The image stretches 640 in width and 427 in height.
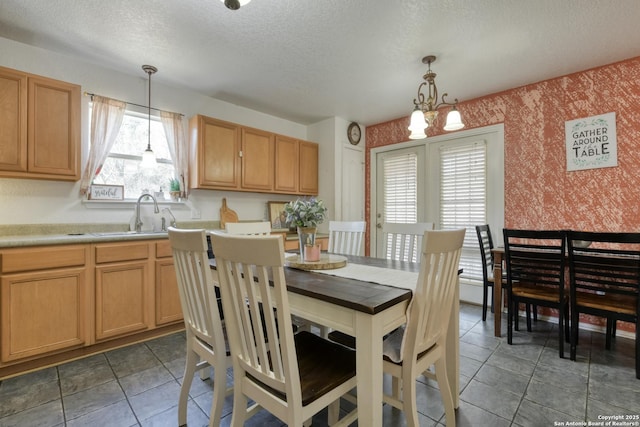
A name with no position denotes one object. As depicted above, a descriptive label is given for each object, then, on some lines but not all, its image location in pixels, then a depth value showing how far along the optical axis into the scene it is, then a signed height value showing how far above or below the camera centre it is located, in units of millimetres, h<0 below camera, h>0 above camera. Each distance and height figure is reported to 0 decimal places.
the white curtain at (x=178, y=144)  3182 +760
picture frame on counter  4079 -40
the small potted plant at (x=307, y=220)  1793 -42
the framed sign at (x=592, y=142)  2684 +678
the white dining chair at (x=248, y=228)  2127 -112
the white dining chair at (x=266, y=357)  953 -528
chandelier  2254 +733
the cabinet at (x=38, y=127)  2188 +672
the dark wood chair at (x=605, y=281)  1946 -473
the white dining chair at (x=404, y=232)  2133 -142
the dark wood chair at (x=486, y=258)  2922 -475
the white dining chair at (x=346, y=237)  2514 -213
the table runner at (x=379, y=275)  1396 -327
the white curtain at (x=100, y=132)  2699 +765
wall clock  4410 +1226
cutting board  3578 -24
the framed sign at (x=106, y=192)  2781 +199
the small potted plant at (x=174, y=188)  3220 +274
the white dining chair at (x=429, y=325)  1177 -490
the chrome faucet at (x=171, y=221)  3146 -88
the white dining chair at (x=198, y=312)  1240 -462
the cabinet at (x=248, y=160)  3227 +666
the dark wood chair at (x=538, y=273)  2238 -480
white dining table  1066 -397
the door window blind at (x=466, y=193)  3490 +255
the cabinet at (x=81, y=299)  1979 -665
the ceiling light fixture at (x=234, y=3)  1516 +1119
